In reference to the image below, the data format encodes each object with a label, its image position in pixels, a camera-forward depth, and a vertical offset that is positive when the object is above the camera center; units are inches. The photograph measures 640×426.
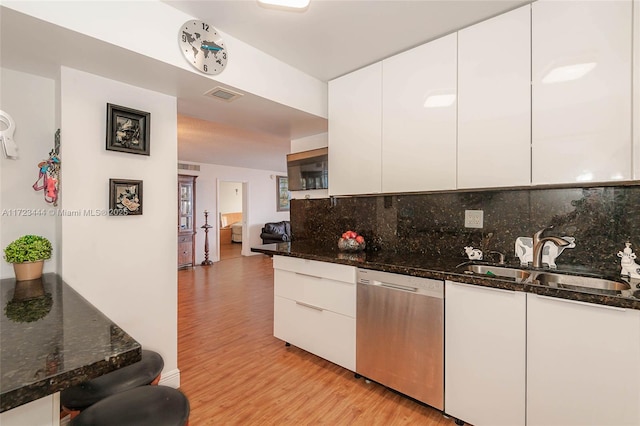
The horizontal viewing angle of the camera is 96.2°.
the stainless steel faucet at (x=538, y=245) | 68.0 -8.5
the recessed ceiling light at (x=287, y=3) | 50.7 +36.9
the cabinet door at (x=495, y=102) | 65.0 +25.7
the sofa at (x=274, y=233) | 298.2 -25.0
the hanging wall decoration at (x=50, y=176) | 65.6 +7.7
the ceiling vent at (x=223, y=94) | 78.2 +32.6
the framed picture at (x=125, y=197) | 70.5 +3.1
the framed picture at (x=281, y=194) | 339.6 +17.9
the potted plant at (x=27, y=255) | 59.7 -9.7
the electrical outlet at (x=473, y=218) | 81.9 -2.5
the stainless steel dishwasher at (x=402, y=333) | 67.4 -31.4
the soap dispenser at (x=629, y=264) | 59.6 -11.5
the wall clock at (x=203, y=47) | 67.0 +39.7
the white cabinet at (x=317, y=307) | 83.8 -31.5
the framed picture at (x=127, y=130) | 70.1 +20.2
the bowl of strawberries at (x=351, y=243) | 99.3 -11.6
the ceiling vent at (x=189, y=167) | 256.6 +39.0
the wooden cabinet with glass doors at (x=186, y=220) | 236.3 -9.0
